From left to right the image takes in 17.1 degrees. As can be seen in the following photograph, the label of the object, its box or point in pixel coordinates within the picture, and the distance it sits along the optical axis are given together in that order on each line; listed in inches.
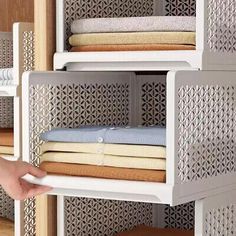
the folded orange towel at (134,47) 74.9
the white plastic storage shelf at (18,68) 92.1
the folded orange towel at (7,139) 100.0
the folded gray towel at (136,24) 75.1
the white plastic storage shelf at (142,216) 76.5
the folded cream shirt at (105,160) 72.0
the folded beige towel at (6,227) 103.7
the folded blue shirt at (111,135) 73.0
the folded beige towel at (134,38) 74.9
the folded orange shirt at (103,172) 71.4
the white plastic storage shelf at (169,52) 73.7
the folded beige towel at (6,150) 99.6
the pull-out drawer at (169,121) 70.1
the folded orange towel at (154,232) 89.6
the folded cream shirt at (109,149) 72.3
